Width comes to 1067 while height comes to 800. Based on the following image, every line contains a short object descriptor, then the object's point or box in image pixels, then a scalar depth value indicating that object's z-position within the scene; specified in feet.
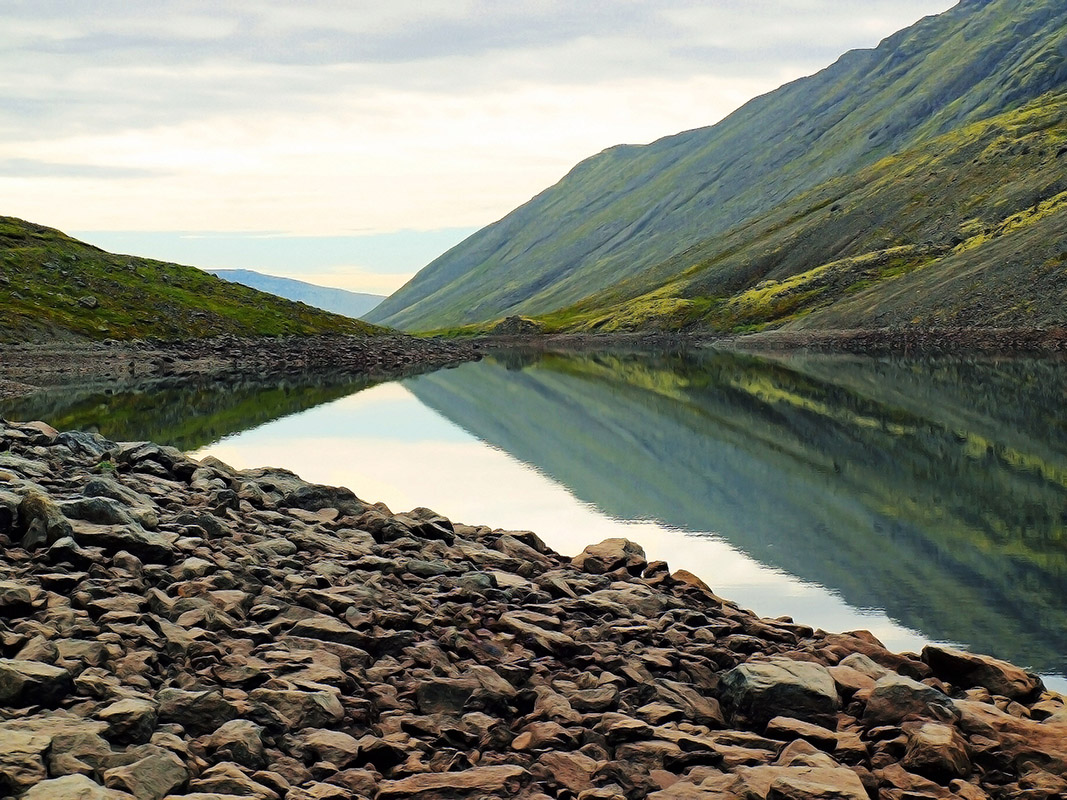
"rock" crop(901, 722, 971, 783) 44.57
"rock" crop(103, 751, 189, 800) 36.55
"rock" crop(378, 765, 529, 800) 41.09
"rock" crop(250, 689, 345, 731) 45.39
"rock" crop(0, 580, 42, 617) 50.88
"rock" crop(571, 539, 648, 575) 83.05
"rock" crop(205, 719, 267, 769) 40.96
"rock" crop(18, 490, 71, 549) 60.95
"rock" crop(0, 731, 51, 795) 35.53
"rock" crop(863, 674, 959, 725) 48.55
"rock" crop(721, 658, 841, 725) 49.96
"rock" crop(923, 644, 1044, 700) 56.13
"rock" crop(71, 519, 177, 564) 62.64
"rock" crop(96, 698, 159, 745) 40.70
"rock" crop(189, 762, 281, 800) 37.91
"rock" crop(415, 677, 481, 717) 49.47
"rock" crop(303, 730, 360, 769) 43.19
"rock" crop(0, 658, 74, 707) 42.22
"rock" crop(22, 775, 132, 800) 34.35
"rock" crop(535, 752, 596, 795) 42.83
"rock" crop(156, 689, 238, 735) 43.04
